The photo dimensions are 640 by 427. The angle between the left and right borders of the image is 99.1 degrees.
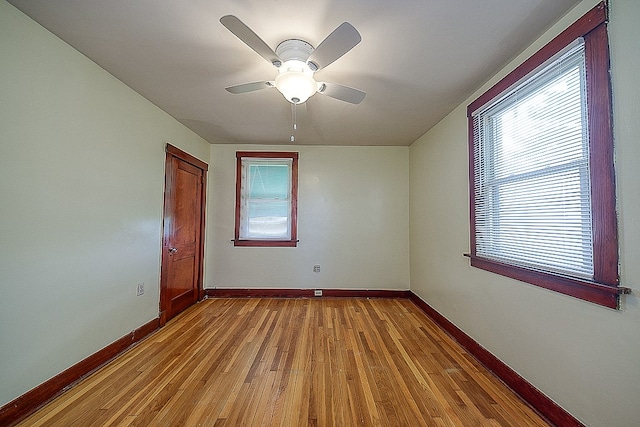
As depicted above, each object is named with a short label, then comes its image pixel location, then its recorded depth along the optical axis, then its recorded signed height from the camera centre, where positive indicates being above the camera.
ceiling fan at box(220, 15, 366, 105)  1.51 +1.05
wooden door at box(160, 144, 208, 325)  3.27 -0.17
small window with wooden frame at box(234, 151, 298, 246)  4.45 +0.41
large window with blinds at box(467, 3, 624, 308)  1.41 +0.35
